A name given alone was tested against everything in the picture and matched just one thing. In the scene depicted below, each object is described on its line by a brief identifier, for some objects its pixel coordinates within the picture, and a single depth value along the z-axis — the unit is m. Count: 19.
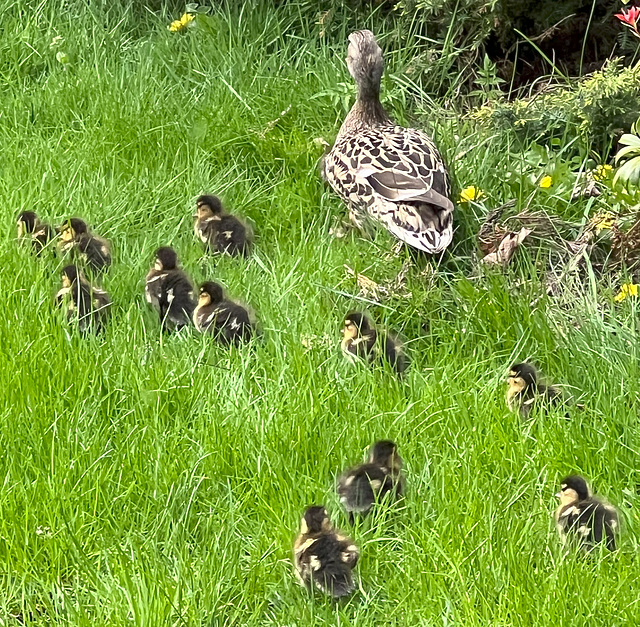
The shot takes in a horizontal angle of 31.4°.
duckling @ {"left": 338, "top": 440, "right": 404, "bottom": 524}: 3.39
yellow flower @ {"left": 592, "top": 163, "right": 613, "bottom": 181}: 5.09
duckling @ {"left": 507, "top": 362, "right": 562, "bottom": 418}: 3.80
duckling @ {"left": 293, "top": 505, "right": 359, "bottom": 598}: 3.08
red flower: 4.16
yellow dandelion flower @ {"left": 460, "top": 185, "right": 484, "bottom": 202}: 5.20
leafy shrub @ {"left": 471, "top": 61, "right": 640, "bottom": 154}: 5.24
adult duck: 4.87
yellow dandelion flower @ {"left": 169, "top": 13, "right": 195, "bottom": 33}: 6.81
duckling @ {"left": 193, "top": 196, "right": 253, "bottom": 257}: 4.94
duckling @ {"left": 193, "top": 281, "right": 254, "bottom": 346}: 4.24
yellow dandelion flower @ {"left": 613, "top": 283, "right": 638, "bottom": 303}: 4.42
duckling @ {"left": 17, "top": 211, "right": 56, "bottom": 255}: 4.79
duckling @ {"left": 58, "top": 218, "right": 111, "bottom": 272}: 4.72
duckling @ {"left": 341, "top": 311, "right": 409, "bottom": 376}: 4.12
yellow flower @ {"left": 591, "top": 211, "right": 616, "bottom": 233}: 4.84
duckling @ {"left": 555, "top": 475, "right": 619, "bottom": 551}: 3.19
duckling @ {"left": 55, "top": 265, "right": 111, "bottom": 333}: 4.27
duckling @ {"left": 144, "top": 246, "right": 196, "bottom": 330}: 4.44
